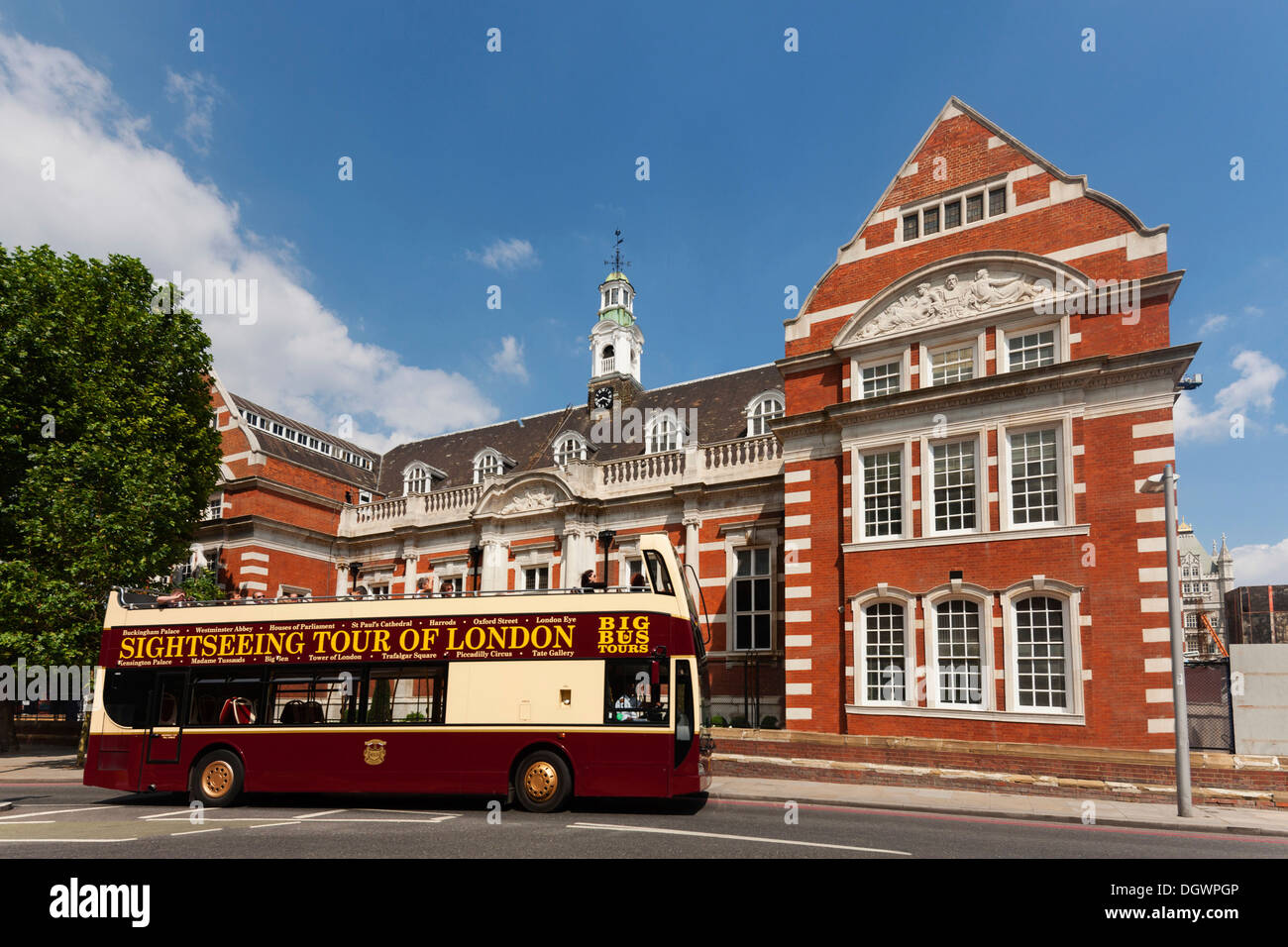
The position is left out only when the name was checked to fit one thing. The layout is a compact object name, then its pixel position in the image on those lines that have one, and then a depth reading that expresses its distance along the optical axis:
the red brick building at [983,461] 17.72
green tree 21.75
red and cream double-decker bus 13.39
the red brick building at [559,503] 26.00
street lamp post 13.95
